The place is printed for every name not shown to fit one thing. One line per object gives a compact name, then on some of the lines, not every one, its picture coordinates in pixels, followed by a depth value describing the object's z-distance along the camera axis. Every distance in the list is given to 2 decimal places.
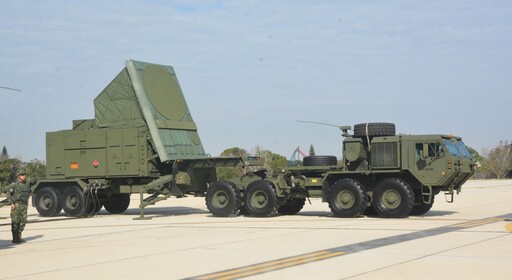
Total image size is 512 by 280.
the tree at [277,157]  72.80
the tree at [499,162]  116.38
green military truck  21.97
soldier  16.22
